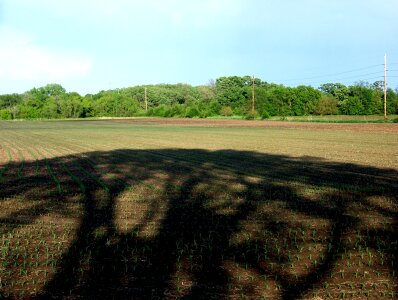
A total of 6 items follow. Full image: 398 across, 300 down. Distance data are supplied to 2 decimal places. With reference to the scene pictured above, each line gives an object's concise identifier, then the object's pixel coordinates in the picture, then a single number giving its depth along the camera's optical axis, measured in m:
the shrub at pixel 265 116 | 73.07
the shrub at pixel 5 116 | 134.02
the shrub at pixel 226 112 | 89.87
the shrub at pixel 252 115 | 75.50
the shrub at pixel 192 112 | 92.19
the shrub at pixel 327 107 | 92.06
